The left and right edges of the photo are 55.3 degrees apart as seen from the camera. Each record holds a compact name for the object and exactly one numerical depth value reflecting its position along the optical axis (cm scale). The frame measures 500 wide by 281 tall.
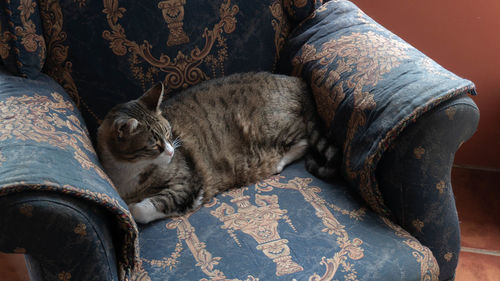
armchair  109
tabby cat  152
